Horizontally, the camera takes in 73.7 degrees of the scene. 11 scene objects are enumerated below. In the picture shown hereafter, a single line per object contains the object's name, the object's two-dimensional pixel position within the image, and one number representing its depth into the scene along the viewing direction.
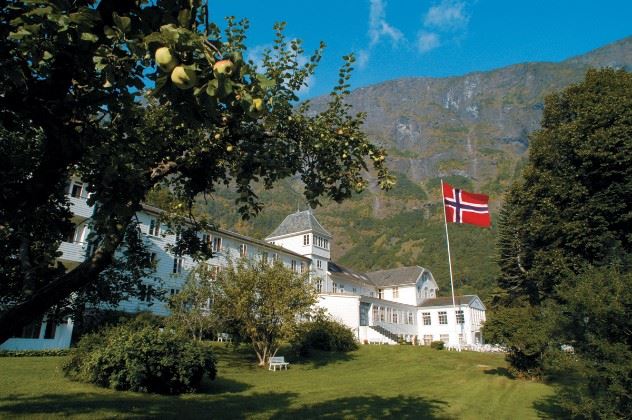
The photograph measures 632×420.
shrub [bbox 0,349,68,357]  24.42
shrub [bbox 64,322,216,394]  15.36
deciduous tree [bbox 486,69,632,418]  12.56
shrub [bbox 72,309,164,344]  24.66
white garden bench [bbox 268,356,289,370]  26.34
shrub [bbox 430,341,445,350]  47.87
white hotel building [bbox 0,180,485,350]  33.62
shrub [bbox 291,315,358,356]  35.19
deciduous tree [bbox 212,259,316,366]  27.31
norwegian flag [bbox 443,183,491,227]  39.49
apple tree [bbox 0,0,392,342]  2.87
